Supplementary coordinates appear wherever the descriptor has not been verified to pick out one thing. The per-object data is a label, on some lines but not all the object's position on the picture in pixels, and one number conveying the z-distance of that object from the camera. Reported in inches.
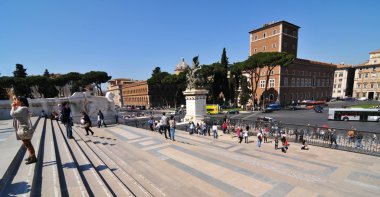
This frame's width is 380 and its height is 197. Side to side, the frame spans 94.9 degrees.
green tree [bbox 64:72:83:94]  1952.4
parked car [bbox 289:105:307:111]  1534.2
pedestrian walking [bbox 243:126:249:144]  438.7
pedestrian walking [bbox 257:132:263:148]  391.9
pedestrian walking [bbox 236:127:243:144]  437.5
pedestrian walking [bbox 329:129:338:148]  391.0
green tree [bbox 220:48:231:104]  1742.1
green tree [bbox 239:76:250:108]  1718.8
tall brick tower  1815.9
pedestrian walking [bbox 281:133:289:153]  352.5
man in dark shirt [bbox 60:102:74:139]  311.4
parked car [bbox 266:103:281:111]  1533.0
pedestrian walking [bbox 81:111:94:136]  393.0
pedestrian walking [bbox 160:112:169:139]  397.1
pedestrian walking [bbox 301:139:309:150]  363.2
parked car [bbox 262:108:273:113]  1430.9
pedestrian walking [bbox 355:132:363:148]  366.3
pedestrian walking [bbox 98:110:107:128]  548.1
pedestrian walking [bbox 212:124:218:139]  490.8
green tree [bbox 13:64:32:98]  1718.8
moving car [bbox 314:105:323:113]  1312.7
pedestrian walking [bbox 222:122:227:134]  550.3
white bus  858.8
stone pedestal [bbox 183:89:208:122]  595.5
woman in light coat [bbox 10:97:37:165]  154.5
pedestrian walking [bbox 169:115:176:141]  388.2
